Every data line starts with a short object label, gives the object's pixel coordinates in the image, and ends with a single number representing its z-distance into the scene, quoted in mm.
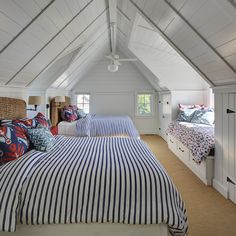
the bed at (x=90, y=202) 1179
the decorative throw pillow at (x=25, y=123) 1879
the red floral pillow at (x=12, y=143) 1518
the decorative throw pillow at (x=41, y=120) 2210
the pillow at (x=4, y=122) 1887
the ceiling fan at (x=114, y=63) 3598
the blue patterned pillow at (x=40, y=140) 1802
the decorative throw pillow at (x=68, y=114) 4047
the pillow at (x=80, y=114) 4365
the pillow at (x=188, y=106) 4421
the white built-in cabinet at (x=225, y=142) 2123
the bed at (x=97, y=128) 3338
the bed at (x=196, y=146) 2579
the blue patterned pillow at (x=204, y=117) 3761
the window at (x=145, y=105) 6076
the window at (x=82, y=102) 6058
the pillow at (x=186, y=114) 4153
